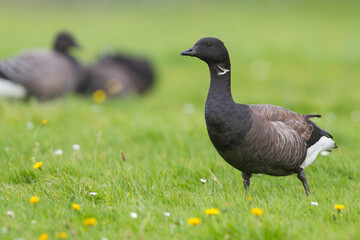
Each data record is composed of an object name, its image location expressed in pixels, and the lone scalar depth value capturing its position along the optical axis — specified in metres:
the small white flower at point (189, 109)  16.68
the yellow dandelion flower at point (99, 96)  19.18
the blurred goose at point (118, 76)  22.00
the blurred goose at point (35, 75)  17.77
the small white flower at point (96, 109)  16.36
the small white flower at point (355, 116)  16.77
